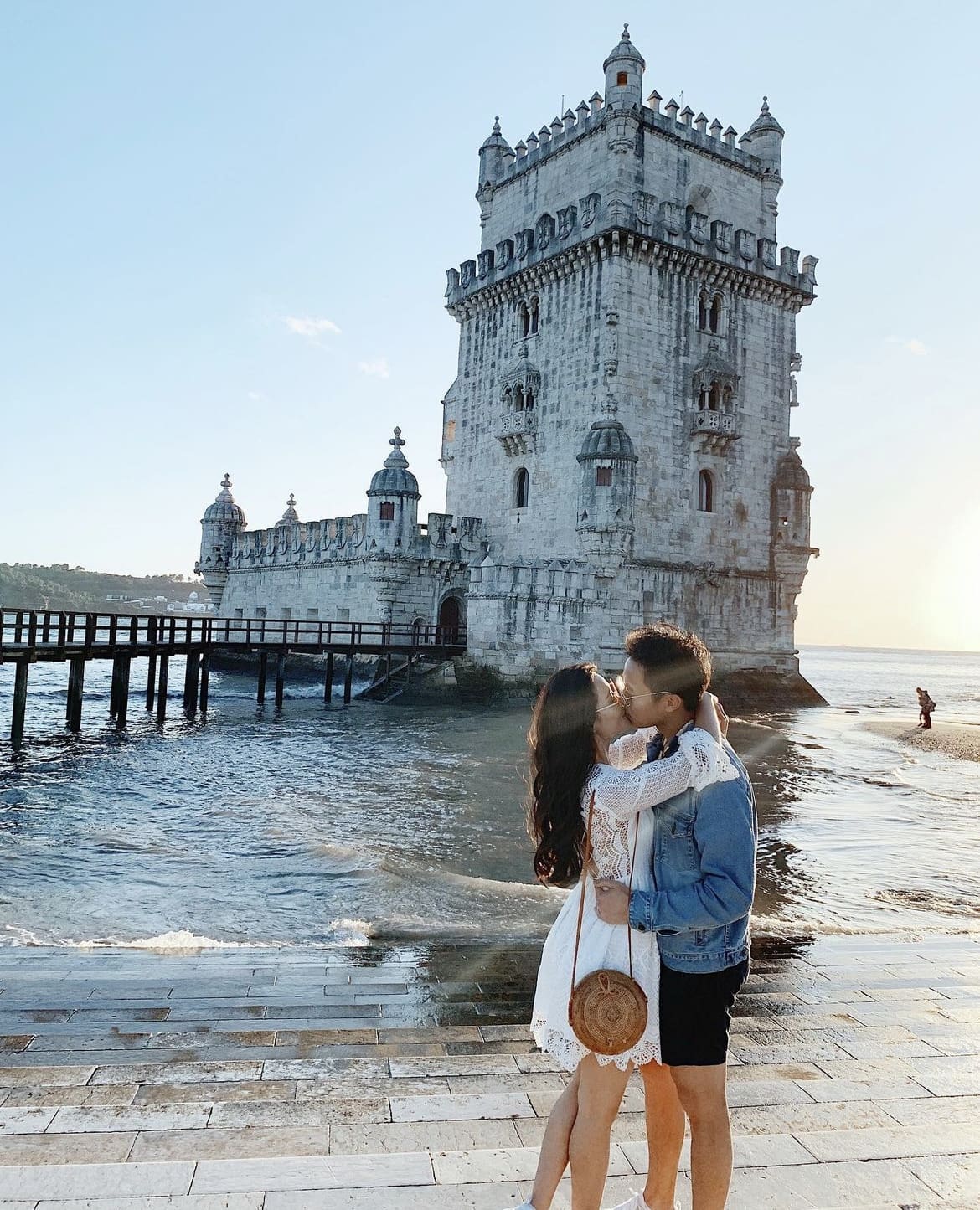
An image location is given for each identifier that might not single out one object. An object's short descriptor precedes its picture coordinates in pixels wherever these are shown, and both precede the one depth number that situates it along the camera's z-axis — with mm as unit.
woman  2686
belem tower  28469
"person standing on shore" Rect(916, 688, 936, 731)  30203
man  2678
